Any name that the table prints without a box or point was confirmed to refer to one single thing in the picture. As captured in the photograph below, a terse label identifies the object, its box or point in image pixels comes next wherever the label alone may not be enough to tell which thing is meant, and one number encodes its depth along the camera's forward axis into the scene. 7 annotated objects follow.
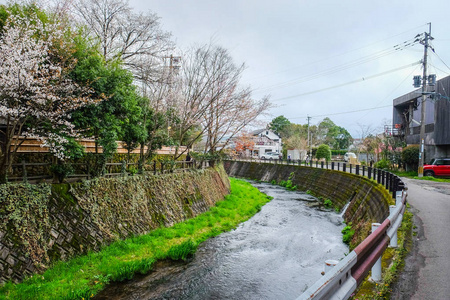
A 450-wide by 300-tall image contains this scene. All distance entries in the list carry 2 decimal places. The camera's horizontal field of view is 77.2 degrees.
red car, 23.06
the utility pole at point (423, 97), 23.61
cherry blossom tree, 7.15
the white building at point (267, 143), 62.43
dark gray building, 25.85
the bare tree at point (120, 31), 15.06
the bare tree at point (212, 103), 17.69
